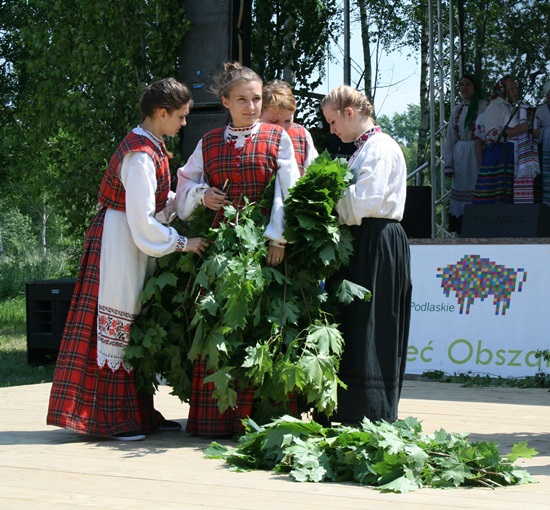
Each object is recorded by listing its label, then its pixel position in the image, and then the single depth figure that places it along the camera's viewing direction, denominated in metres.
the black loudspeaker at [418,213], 10.44
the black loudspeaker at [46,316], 8.55
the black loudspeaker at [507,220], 8.47
